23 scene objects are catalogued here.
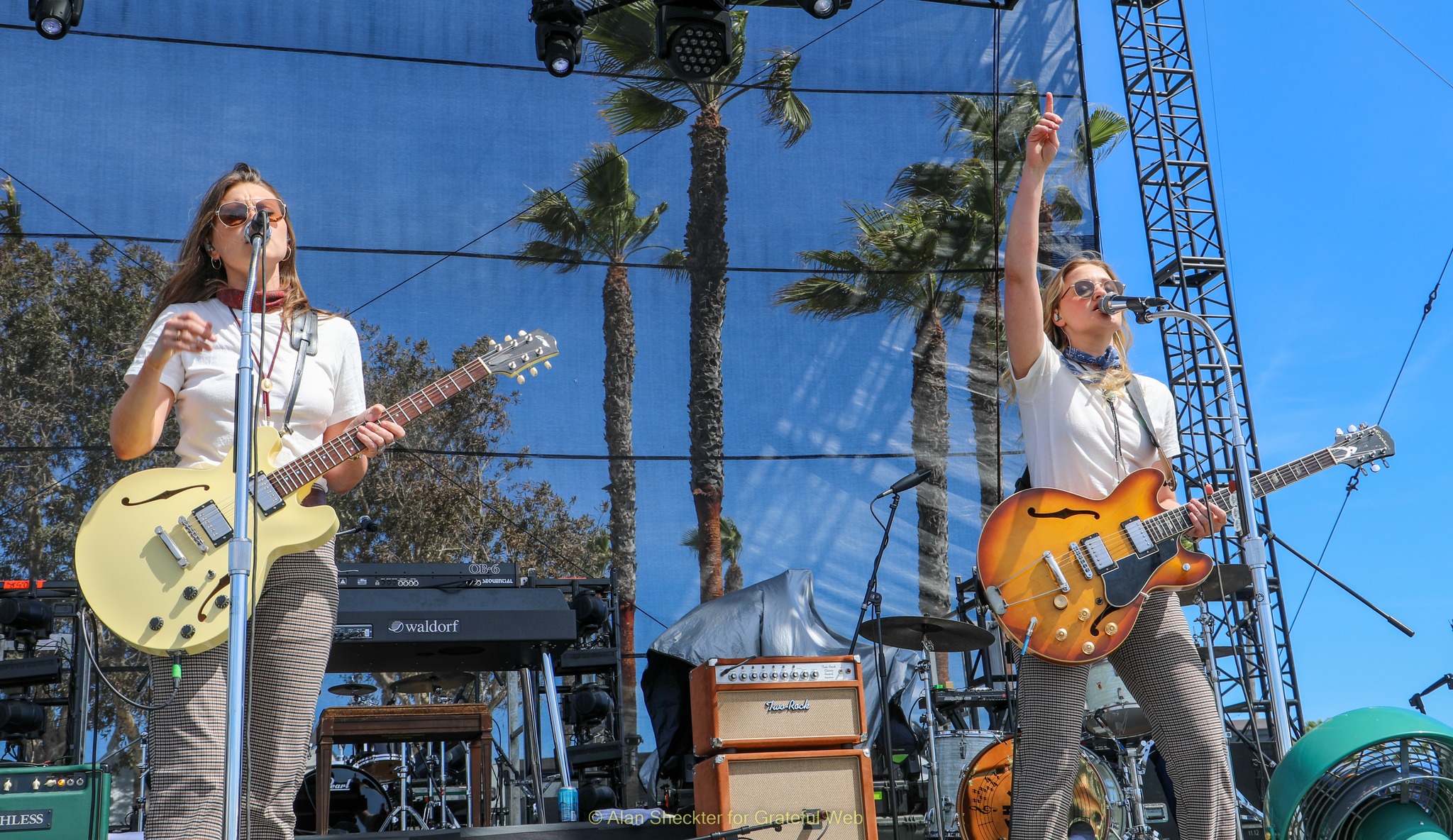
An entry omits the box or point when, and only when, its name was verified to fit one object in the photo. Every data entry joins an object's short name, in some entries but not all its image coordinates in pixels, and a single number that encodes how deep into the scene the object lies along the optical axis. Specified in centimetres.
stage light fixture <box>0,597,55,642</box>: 505
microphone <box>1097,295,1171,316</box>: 296
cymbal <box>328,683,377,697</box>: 616
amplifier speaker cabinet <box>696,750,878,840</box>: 361
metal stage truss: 741
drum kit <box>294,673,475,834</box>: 589
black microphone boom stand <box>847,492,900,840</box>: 403
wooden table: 489
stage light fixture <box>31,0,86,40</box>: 456
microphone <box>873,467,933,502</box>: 409
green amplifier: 313
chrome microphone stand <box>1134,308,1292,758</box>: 271
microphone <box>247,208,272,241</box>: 232
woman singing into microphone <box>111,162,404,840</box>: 219
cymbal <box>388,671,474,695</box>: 651
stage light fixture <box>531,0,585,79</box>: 518
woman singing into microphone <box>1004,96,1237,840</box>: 270
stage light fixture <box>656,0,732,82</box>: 488
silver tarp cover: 521
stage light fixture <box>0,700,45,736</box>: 484
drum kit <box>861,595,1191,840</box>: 454
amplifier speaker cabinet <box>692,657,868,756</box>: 371
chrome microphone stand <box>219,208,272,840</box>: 198
